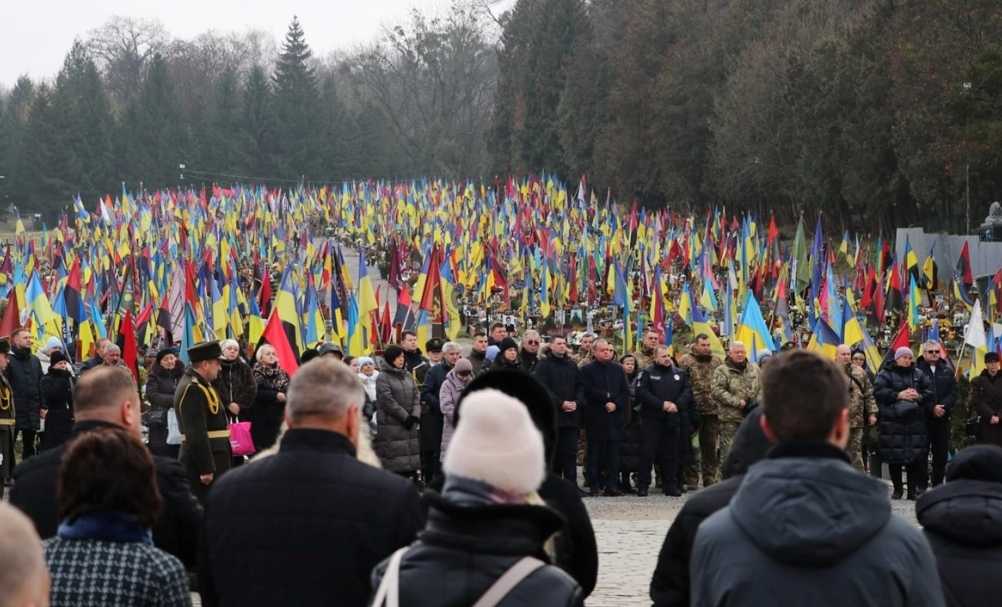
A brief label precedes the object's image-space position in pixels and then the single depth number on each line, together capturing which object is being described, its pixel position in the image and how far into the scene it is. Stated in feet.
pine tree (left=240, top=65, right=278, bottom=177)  390.83
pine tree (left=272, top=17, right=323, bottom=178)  392.47
